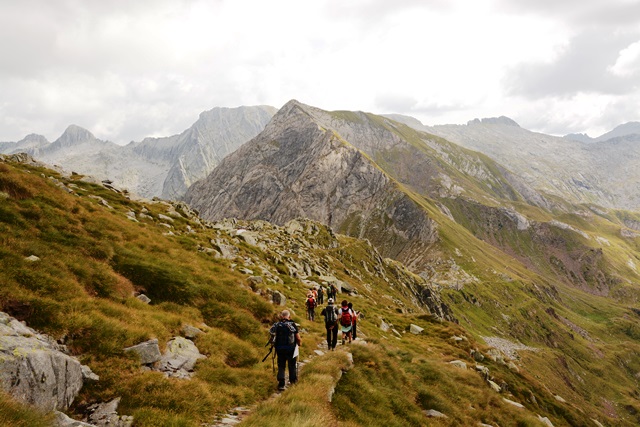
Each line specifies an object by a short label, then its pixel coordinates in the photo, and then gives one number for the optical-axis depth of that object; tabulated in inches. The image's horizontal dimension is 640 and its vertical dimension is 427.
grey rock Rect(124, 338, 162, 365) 527.2
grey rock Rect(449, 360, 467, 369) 1419.8
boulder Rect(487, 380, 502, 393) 1422.9
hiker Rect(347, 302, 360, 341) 1067.4
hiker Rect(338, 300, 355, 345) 1034.6
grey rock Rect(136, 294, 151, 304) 747.4
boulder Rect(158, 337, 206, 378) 552.4
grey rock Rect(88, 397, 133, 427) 398.3
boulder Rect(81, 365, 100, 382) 448.8
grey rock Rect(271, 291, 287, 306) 1257.4
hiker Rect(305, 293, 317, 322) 1300.4
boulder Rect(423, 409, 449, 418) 780.6
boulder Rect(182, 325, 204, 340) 678.8
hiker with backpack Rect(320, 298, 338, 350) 955.3
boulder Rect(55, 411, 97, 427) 341.1
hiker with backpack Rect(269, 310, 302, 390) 612.1
